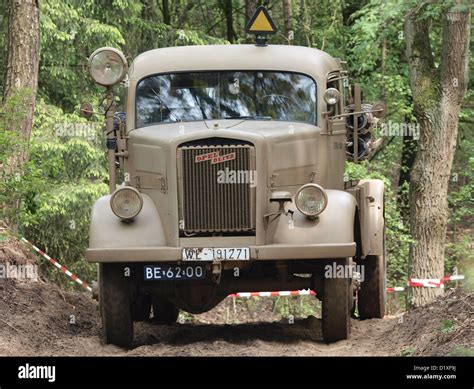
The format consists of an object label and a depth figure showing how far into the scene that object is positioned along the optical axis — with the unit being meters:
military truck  10.46
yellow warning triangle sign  11.99
